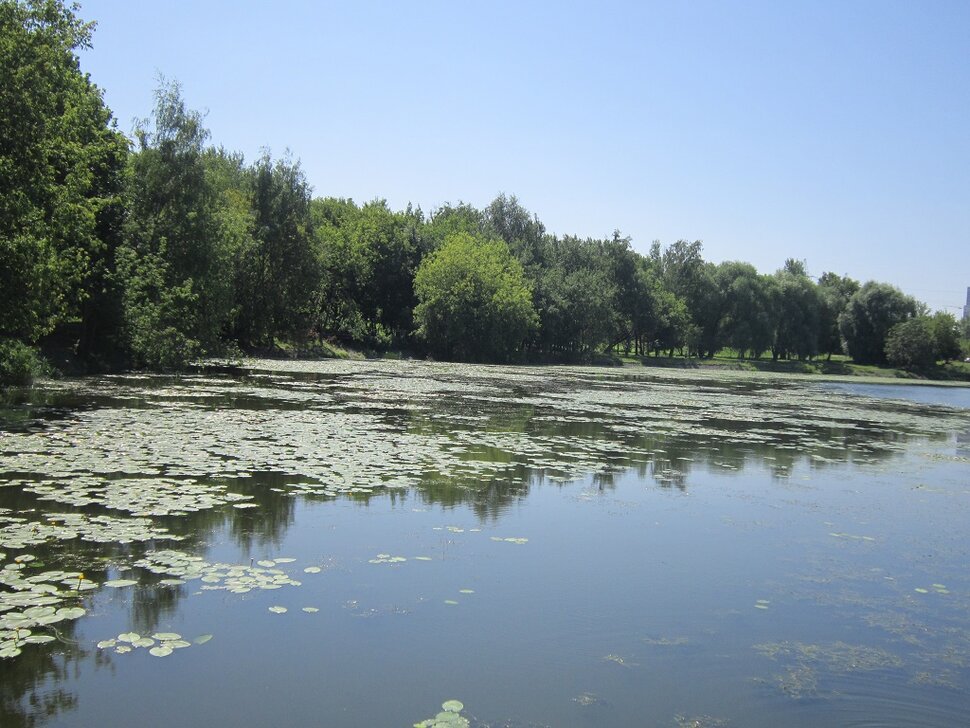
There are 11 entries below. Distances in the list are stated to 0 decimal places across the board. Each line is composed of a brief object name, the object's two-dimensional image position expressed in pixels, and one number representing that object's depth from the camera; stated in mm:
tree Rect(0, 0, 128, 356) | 17047
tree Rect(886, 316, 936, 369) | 79312
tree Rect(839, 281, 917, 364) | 84875
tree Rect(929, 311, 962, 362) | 81312
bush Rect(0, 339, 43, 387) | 20344
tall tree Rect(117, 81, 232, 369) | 29516
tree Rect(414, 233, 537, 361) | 62500
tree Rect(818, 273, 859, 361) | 96000
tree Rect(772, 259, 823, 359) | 90562
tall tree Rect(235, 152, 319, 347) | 49031
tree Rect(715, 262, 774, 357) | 89000
